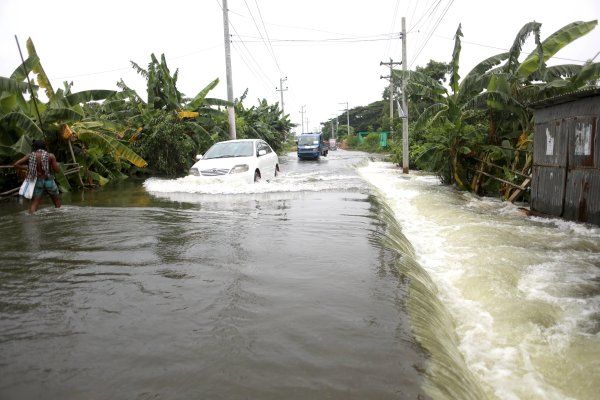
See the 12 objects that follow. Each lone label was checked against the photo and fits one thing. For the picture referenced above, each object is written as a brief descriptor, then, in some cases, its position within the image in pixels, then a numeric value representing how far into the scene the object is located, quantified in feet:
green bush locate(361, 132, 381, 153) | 156.04
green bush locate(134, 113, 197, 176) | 55.72
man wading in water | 27.50
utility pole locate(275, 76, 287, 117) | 171.45
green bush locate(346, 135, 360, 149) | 200.92
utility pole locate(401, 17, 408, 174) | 66.87
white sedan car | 39.34
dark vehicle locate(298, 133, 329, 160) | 101.47
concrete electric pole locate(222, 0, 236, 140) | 66.28
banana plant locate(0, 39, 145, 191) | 37.35
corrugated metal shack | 26.43
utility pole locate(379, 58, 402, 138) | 98.33
